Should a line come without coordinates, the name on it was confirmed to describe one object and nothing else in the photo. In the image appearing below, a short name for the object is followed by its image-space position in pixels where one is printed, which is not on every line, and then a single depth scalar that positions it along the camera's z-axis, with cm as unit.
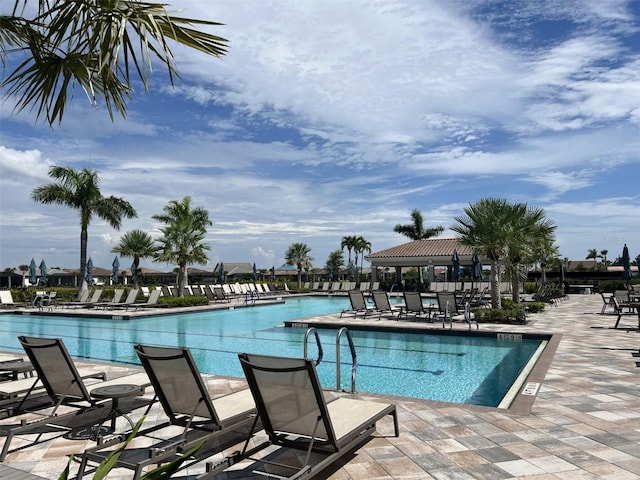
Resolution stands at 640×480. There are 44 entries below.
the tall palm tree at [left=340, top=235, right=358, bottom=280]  5566
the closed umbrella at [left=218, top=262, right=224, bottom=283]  3432
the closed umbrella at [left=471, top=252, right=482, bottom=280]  2134
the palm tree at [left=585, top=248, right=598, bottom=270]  9475
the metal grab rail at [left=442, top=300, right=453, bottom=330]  1237
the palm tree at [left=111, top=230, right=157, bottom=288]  4072
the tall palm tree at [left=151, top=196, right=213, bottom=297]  2572
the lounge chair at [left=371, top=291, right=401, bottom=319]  1507
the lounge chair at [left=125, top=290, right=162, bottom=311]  2069
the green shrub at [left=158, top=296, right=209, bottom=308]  2120
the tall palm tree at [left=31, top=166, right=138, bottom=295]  2597
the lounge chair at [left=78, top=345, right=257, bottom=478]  352
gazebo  3142
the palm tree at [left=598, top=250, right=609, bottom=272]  9579
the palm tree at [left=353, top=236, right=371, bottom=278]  5538
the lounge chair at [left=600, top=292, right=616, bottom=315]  1583
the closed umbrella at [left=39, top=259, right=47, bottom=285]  2883
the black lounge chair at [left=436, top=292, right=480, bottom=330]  1251
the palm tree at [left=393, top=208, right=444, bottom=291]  4678
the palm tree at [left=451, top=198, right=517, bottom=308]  1492
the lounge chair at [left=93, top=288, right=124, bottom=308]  2142
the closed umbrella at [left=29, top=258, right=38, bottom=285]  2756
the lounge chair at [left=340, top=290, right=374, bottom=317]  1520
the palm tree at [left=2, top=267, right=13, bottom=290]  4759
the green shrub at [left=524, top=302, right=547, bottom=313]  1620
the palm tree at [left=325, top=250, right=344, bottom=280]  5812
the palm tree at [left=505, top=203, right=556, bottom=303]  1539
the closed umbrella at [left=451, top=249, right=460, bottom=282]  2456
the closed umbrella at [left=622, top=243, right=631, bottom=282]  1916
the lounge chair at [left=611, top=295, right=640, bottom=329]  1220
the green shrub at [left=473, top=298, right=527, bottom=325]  1329
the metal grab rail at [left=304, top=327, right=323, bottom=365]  545
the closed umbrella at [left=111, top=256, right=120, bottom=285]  3060
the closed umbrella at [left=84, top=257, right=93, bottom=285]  2743
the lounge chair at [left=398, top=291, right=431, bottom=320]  1416
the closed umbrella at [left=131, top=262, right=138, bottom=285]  3297
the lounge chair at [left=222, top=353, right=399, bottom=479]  315
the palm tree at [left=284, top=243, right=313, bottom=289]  4934
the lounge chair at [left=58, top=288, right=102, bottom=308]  2222
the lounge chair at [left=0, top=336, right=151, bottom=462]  425
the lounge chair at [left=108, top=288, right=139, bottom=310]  2062
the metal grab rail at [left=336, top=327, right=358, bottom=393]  562
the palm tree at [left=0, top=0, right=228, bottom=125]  368
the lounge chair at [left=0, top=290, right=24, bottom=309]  2252
